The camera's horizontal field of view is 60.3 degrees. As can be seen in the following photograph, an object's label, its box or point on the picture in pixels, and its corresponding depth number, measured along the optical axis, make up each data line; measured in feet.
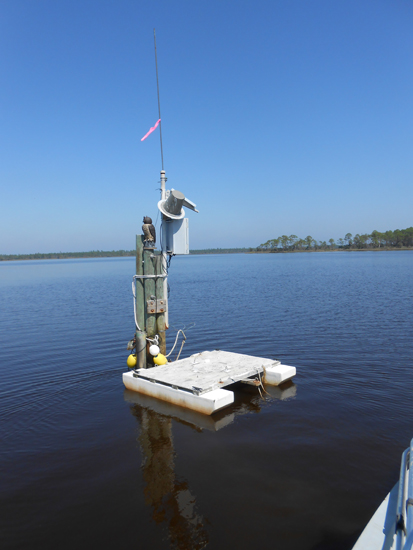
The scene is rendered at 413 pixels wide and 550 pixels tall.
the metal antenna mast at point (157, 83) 32.66
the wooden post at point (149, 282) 32.89
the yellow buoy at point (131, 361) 33.37
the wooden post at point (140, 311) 32.68
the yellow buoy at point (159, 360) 33.42
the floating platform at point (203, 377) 26.20
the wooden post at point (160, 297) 33.45
